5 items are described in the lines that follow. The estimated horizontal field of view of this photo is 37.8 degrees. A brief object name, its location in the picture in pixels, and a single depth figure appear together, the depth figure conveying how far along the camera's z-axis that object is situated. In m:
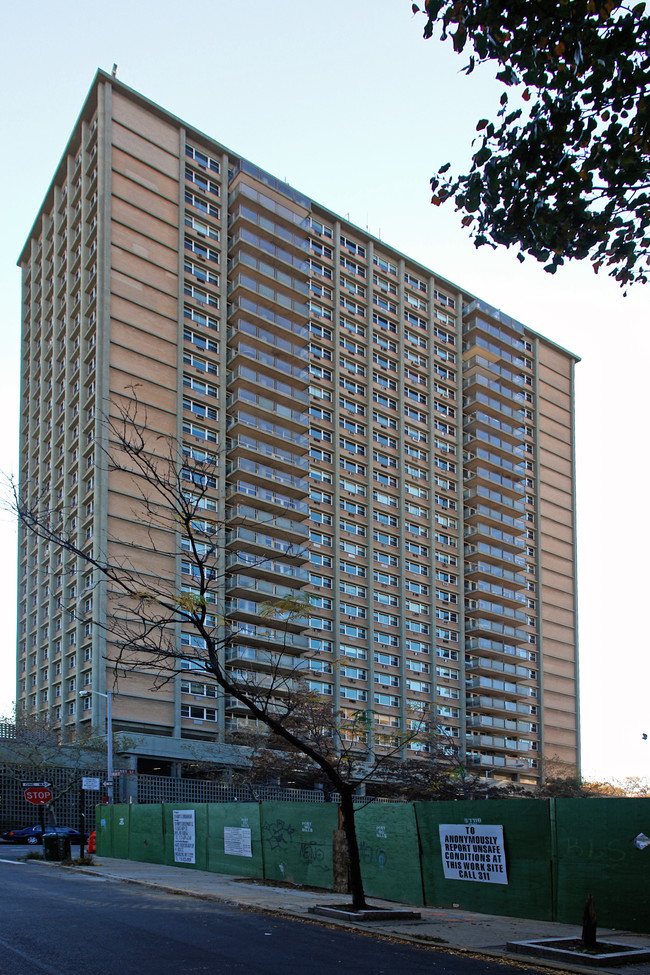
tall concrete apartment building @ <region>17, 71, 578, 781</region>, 69.44
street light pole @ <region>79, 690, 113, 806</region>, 46.06
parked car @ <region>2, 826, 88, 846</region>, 52.22
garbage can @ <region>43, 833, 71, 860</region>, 32.91
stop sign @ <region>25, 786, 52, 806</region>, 34.38
